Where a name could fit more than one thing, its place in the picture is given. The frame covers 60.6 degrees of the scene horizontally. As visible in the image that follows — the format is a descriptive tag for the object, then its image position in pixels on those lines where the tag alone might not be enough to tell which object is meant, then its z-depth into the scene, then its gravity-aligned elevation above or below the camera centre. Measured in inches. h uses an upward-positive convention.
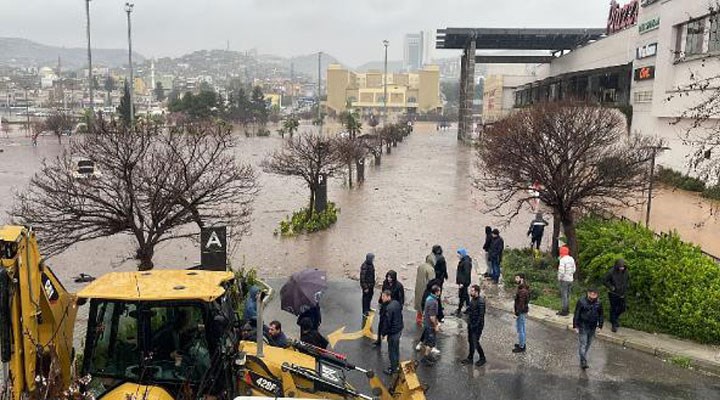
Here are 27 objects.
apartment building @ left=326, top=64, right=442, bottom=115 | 7150.6 +267.4
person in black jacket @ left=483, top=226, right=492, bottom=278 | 591.2 -123.3
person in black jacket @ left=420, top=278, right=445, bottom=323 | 432.3 -127.4
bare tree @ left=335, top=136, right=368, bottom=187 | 1238.3 -75.5
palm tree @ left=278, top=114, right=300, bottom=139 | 2812.0 -49.0
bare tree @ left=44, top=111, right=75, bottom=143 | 2486.5 -67.7
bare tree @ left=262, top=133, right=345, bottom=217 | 895.7 -73.0
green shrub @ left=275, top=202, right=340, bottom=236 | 824.3 -147.4
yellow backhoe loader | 217.6 -87.9
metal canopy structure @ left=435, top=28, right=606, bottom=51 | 2608.3 +359.8
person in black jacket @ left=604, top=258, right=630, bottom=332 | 440.8 -116.2
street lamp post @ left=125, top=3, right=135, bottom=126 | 1963.6 +223.0
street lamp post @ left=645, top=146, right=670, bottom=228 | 685.3 -39.9
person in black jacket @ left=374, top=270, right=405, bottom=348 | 425.8 -116.9
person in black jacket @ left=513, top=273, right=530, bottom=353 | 398.9 -122.2
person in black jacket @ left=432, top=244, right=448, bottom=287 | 491.4 -117.2
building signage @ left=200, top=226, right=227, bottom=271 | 454.9 -99.4
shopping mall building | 1143.0 +141.7
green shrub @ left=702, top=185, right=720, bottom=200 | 951.6 -104.6
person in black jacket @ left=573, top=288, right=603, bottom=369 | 381.7 -120.9
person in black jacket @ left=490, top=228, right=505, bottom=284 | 567.5 -124.3
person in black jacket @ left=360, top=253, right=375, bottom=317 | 468.8 -123.4
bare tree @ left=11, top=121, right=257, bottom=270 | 454.6 -67.0
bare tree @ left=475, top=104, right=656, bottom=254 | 595.5 -42.2
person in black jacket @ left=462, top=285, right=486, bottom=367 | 383.2 -125.2
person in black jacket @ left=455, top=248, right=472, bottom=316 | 484.4 -118.4
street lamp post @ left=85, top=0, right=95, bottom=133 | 1945.9 +185.3
